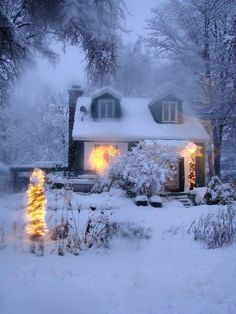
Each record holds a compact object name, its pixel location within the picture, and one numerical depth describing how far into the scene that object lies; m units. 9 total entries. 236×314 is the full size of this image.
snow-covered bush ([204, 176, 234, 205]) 14.92
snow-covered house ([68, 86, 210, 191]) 22.61
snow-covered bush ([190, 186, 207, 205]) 16.83
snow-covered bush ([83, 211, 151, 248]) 7.32
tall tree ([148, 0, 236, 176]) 21.94
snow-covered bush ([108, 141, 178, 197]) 15.05
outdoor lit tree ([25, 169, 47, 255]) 7.46
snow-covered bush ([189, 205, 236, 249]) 7.66
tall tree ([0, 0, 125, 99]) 6.32
